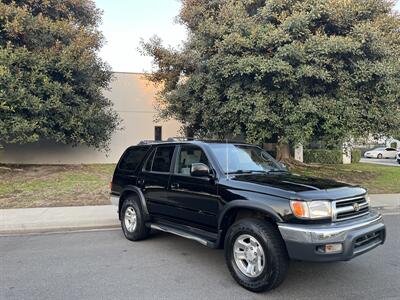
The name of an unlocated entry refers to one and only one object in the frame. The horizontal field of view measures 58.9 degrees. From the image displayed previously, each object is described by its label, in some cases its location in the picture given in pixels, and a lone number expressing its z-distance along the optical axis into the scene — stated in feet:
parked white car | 121.60
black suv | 12.92
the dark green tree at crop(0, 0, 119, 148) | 41.52
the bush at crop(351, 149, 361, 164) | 83.66
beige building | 61.52
